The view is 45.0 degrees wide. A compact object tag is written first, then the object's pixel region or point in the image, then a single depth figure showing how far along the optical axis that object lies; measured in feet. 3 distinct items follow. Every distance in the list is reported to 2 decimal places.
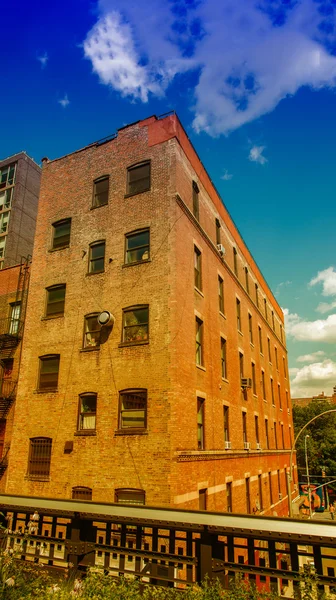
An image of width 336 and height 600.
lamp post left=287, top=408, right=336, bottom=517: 64.41
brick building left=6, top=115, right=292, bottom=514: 49.73
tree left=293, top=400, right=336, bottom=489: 219.82
